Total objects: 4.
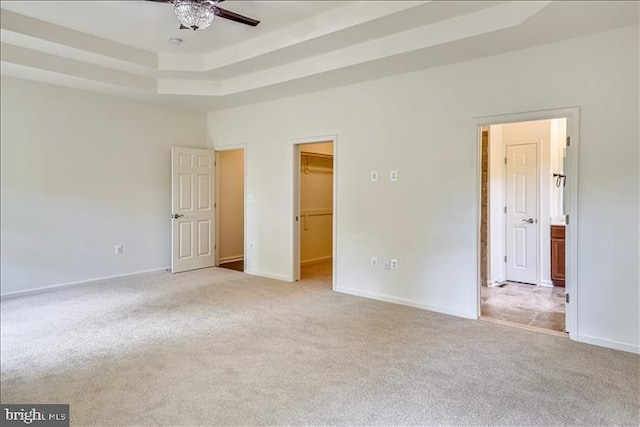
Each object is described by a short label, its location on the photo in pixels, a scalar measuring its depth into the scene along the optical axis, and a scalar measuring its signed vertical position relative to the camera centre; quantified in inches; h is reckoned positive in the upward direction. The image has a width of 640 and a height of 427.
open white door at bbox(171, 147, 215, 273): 244.2 -2.4
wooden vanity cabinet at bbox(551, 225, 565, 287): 206.0 -26.5
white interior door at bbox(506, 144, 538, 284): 216.5 -4.1
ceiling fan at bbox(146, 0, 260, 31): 105.7 +54.0
